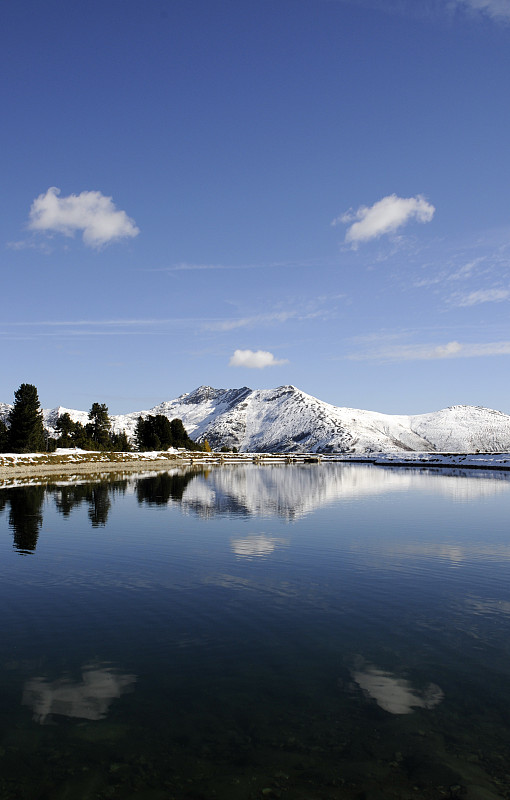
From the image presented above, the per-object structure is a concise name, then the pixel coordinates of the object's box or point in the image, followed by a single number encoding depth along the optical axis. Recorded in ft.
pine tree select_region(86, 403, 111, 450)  548.64
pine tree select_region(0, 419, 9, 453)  396.96
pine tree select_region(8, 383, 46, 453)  391.45
